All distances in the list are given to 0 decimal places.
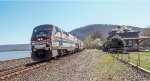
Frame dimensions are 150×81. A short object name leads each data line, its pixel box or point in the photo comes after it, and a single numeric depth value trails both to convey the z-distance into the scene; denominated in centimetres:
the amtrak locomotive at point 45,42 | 1129
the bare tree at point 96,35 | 7325
